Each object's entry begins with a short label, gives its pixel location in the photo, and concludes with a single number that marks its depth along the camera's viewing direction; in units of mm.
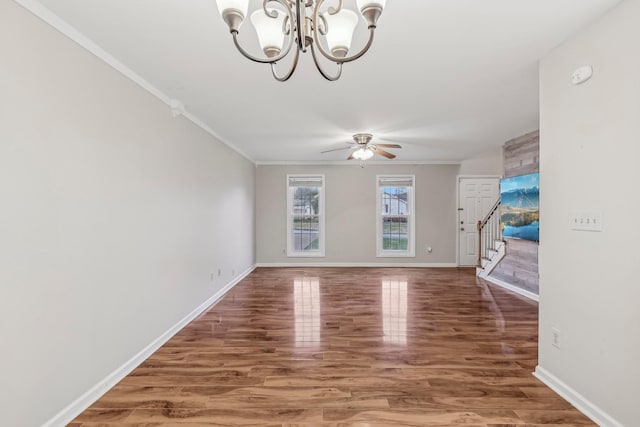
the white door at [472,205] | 6781
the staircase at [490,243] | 5414
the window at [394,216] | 6887
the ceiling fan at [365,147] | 4223
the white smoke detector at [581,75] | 1845
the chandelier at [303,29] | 1261
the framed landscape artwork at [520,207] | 4363
